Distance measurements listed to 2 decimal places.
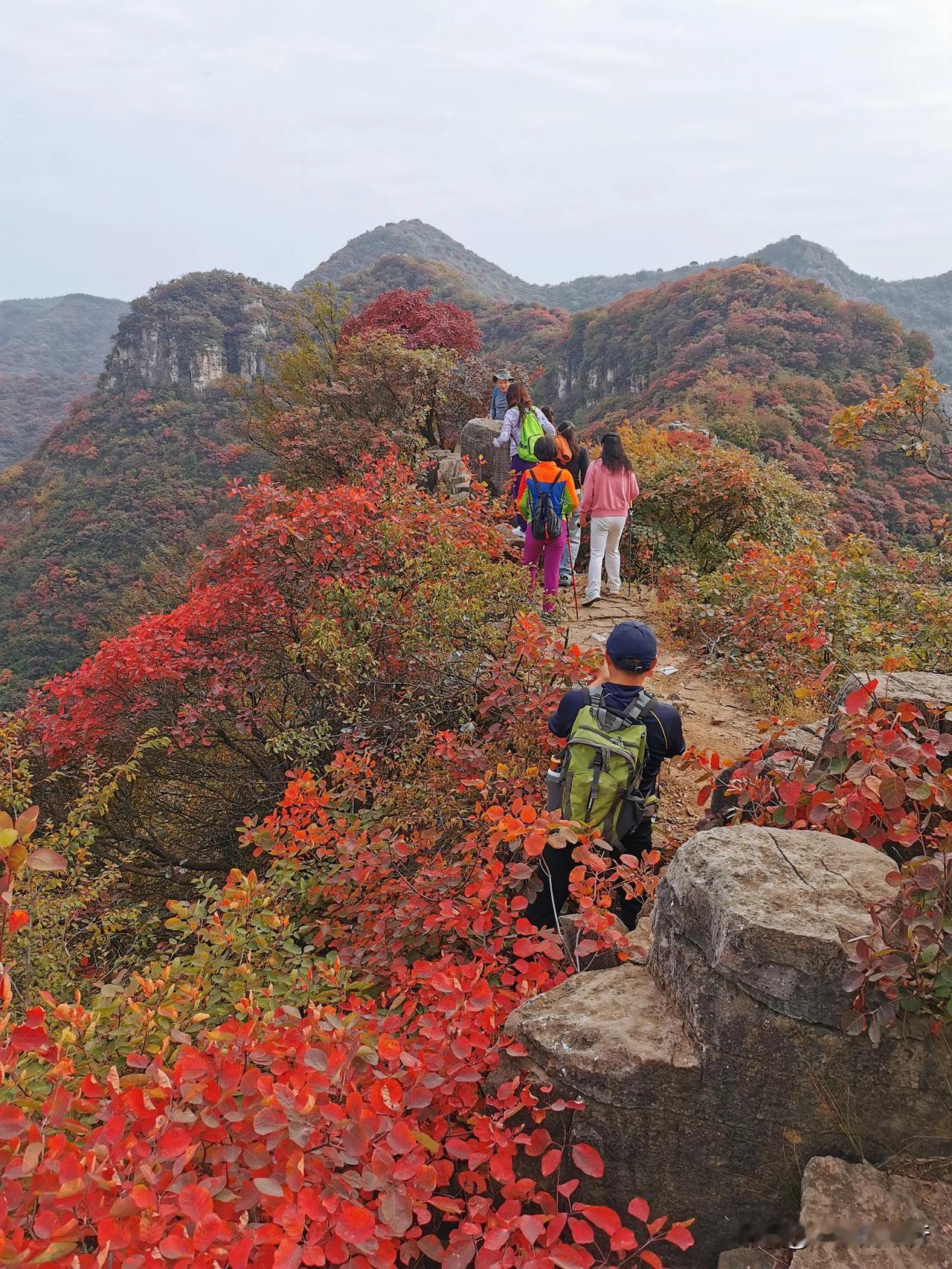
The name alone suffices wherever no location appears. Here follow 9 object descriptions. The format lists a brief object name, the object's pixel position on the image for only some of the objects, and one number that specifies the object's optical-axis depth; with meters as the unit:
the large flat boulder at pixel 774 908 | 1.81
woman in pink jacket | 6.83
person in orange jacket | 6.30
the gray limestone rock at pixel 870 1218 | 1.48
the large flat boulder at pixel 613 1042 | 1.89
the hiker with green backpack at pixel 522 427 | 7.23
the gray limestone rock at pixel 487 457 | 11.93
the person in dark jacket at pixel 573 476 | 7.52
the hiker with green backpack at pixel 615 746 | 2.75
